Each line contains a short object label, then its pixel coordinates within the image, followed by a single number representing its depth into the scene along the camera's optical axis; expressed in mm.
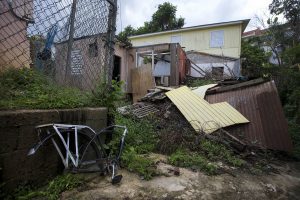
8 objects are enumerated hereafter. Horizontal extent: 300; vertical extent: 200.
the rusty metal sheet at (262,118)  3763
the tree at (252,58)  11741
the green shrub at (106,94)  2233
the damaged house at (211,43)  10920
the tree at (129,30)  16929
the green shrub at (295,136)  4076
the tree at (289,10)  12018
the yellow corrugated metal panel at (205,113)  3955
